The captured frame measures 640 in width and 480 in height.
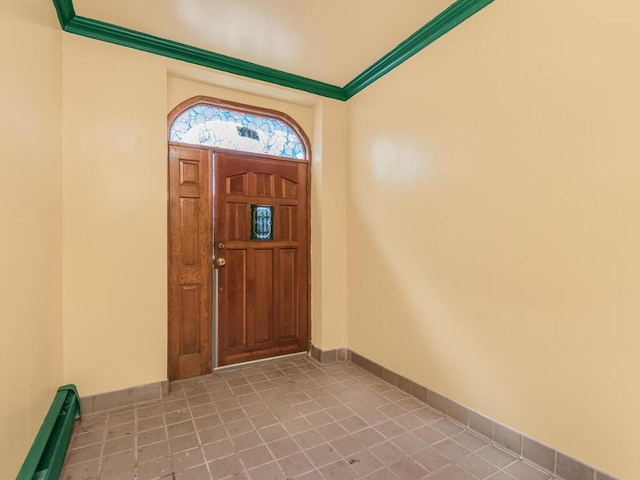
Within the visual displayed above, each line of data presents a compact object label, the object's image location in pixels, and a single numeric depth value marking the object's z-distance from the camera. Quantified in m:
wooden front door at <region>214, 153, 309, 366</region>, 3.04
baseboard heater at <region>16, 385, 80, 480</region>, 1.49
